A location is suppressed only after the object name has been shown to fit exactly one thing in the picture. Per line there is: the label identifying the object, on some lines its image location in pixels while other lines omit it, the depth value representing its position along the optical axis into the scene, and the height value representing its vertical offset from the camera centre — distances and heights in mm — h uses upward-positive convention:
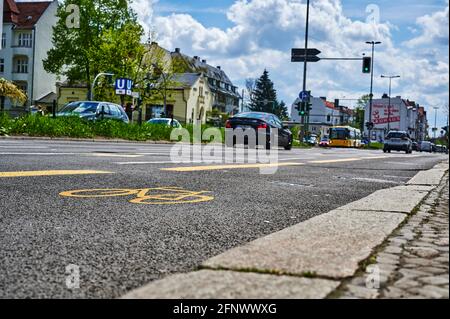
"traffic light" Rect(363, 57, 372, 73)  37000 +5141
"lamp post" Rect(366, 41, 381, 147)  66656 +11295
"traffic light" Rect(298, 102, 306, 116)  38625 +2188
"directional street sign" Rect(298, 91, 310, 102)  39406 +3183
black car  22031 +635
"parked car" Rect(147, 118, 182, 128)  33916 +1010
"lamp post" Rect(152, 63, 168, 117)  53169 +6278
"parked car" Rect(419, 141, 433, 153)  80250 +289
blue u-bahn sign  40219 +3529
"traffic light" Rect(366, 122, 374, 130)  65500 +2372
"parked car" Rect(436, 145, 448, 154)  95500 -43
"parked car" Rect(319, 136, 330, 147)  64725 +552
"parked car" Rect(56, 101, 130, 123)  24445 +1046
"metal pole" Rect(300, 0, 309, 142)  40031 +5420
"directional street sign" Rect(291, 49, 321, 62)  32000 +4866
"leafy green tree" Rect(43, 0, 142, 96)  58094 +10208
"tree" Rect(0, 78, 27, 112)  27297 +1912
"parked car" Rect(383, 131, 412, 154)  40469 +379
